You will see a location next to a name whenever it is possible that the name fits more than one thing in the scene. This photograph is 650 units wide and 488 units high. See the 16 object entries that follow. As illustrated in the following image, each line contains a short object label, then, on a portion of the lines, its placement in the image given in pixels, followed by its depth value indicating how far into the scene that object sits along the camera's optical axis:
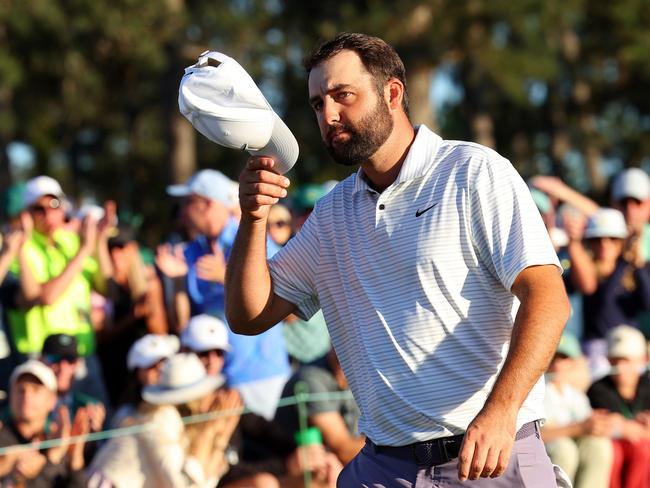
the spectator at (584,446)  14.68
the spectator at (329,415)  14.18
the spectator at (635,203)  18.11
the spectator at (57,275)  15.37
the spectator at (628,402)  15.01
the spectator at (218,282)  14.98
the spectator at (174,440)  13.09
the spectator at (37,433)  12.54
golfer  7.59
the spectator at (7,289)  14.98
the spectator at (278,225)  17.08
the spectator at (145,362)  14.23
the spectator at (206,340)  14.66
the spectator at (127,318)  16.44
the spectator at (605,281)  17.16
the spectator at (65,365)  14.50
